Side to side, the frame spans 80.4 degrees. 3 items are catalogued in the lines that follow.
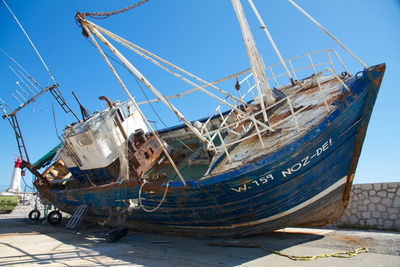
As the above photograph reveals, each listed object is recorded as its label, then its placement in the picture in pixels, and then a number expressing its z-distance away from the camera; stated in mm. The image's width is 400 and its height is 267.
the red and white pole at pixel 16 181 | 32844
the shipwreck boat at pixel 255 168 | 5789
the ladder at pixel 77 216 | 10042
